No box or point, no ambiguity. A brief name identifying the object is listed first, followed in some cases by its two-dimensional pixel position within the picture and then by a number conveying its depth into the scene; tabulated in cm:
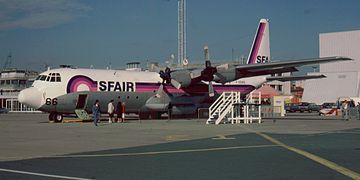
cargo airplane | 3025
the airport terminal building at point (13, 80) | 10219
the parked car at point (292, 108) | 7172
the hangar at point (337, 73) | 9788
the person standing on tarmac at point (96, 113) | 2742
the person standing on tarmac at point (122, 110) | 3195
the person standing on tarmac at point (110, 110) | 3082
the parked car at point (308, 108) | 7075
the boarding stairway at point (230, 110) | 2987
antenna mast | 7506
